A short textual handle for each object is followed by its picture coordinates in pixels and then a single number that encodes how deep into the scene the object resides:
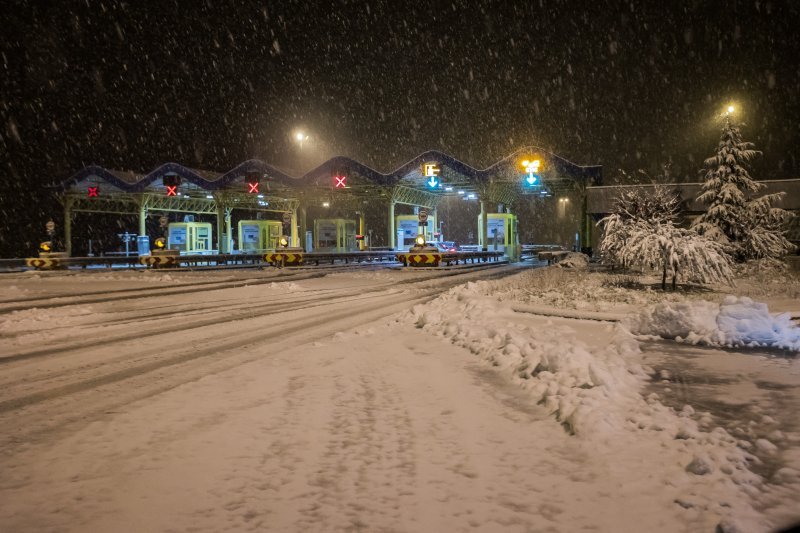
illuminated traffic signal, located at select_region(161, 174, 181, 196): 43.00
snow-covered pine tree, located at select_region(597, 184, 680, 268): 21.08
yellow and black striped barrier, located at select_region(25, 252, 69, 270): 34.66
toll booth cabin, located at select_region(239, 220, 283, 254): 52.38
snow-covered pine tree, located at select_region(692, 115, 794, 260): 25.53
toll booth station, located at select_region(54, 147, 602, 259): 42.38
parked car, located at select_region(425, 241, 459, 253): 52.73
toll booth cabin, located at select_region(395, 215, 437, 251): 51.91
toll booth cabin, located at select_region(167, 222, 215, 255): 50.00
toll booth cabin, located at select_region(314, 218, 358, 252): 52.88
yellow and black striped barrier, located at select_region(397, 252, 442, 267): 34.31
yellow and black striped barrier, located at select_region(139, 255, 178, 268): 33.91
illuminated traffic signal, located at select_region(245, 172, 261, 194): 41.94
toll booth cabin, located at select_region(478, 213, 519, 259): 49.38
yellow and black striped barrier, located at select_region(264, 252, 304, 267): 35.28
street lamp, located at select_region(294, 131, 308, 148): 42.72
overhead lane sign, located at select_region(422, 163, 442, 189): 40.06
